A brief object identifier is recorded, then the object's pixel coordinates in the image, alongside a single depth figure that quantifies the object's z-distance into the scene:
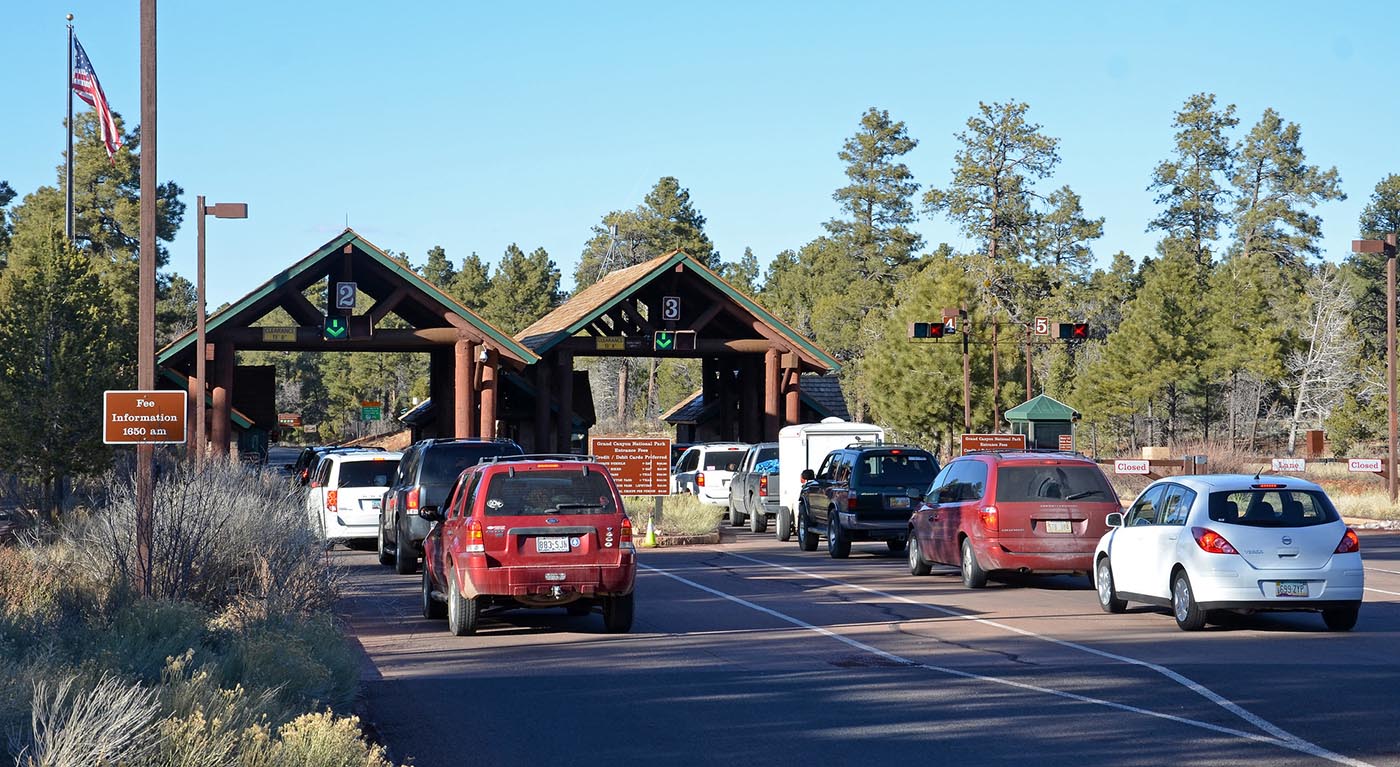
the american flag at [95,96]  36.47
